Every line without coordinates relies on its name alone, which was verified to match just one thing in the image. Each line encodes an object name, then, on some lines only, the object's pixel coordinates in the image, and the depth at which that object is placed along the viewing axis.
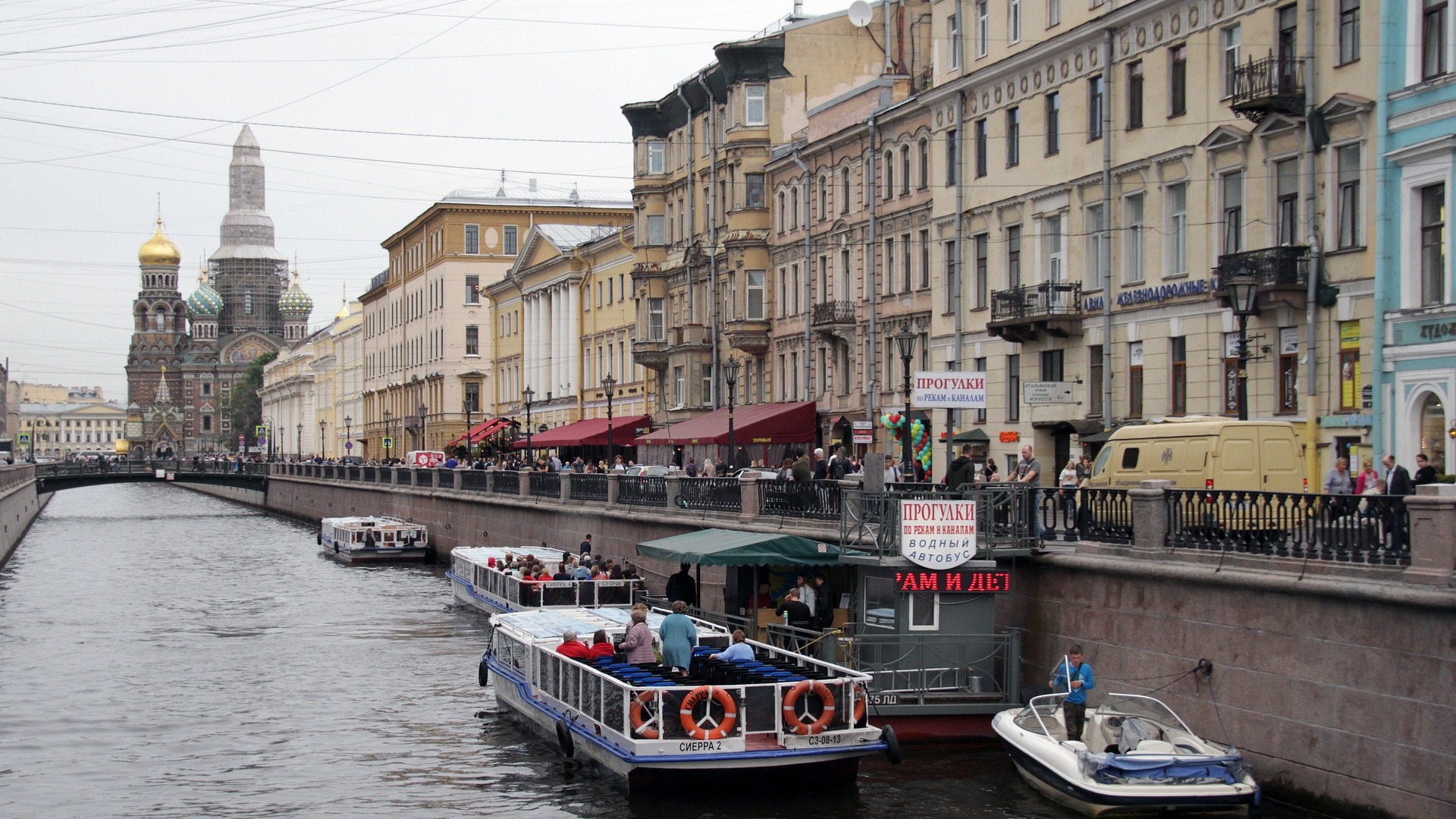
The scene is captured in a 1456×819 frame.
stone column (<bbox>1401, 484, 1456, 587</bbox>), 17.30
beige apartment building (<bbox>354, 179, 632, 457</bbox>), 110.25
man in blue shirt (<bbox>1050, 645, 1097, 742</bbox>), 20.44
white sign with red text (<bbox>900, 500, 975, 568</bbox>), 23.64
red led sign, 23.80
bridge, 110.12
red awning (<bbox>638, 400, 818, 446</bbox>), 54.06
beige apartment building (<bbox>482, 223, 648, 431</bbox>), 77.06
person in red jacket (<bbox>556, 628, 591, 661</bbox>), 24.50
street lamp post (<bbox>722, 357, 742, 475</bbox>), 46.92
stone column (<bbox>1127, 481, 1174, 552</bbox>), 22.17
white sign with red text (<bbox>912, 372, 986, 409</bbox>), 26.70
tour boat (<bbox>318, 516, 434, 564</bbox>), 64.75
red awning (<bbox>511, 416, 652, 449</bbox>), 69.44
